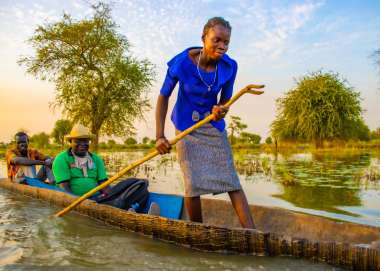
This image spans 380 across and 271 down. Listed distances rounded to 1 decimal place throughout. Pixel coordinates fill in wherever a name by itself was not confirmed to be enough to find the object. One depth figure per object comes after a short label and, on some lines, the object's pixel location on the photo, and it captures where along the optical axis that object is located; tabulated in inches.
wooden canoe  92.1
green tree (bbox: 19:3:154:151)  576.4
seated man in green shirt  185.0
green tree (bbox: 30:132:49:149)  1278.2
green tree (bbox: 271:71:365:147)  851.4
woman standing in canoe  120.9
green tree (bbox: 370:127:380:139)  1616.1
